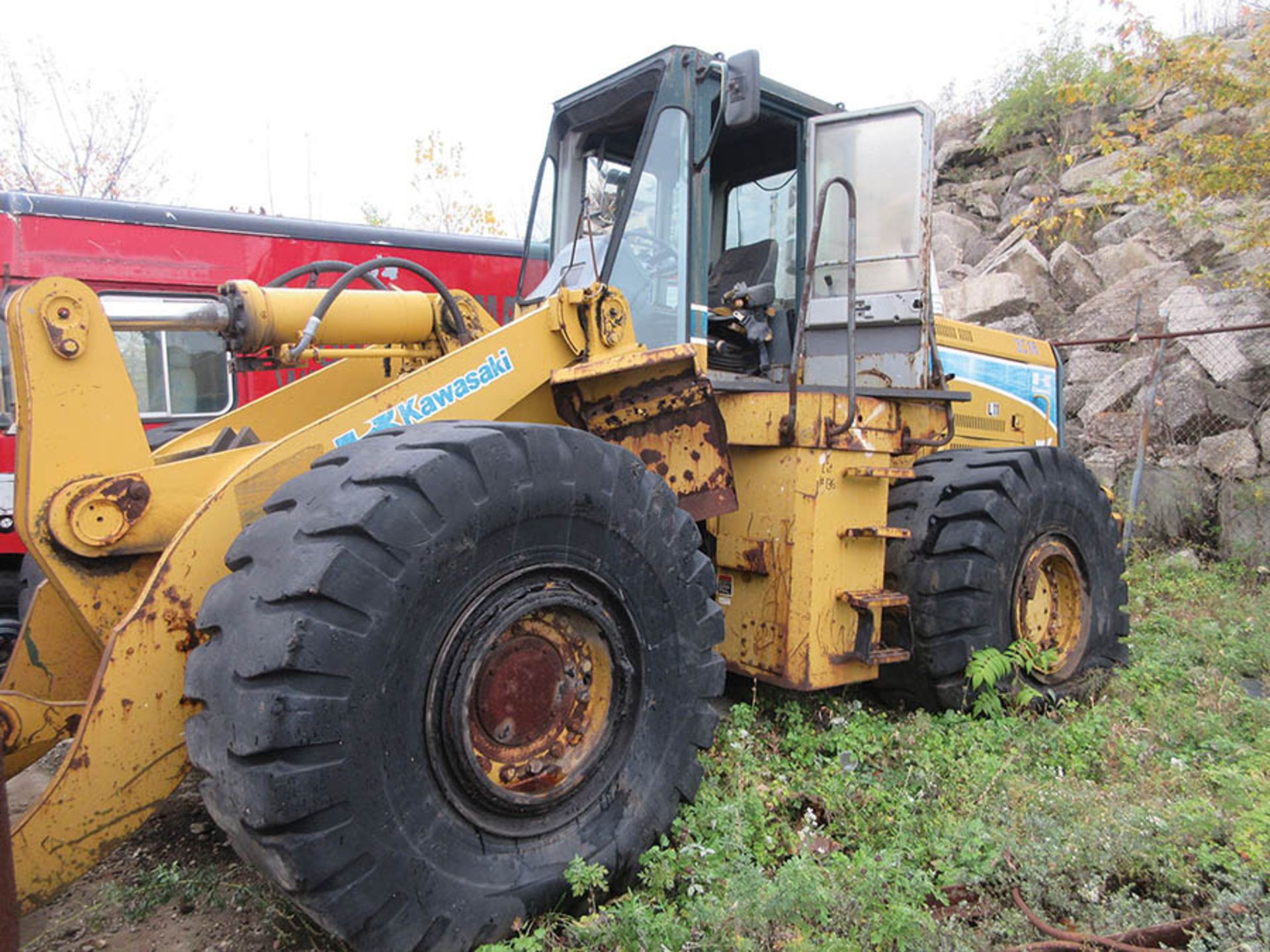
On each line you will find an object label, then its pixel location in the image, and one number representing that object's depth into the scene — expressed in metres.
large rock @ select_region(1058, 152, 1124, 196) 14.67
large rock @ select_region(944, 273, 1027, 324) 12.48
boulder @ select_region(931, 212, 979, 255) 15.60
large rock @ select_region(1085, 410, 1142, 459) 9.96
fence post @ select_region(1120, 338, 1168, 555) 8.80
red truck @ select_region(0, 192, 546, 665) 6.16
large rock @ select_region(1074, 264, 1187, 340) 11.09
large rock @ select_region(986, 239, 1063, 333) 12.57
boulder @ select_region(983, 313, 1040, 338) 12.17
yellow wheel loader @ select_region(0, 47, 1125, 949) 2.25
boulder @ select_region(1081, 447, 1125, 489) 9.88
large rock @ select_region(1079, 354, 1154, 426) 10.32
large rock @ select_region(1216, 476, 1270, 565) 8.50
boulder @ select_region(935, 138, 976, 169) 17.86
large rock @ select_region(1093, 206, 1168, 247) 13.27
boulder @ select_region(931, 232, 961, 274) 15.14
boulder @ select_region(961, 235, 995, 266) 15.22
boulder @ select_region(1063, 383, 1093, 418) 11.05
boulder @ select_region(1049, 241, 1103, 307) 12.59
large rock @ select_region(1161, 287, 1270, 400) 9.67
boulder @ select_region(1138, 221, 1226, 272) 11.91
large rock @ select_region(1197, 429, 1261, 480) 9.15
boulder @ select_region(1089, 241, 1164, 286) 12.37
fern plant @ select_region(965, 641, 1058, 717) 4.23
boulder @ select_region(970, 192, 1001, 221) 16.34
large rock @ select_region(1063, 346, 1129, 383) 11.15
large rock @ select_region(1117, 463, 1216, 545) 9.20
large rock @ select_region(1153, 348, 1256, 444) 9.62
